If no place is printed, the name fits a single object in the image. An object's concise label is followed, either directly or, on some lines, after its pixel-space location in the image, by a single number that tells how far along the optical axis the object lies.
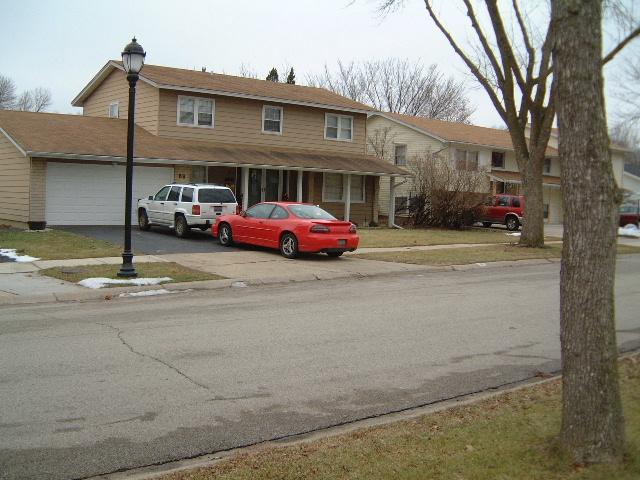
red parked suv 35.53
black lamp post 13.23
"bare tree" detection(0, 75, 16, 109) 71.39
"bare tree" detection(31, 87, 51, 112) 77.75
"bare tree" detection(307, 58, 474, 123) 64.44
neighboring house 39.66
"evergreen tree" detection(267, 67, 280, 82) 55.06
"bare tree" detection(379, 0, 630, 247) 22.11
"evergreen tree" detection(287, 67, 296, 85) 54.47
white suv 21.39
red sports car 17.27
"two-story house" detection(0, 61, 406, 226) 23.17
